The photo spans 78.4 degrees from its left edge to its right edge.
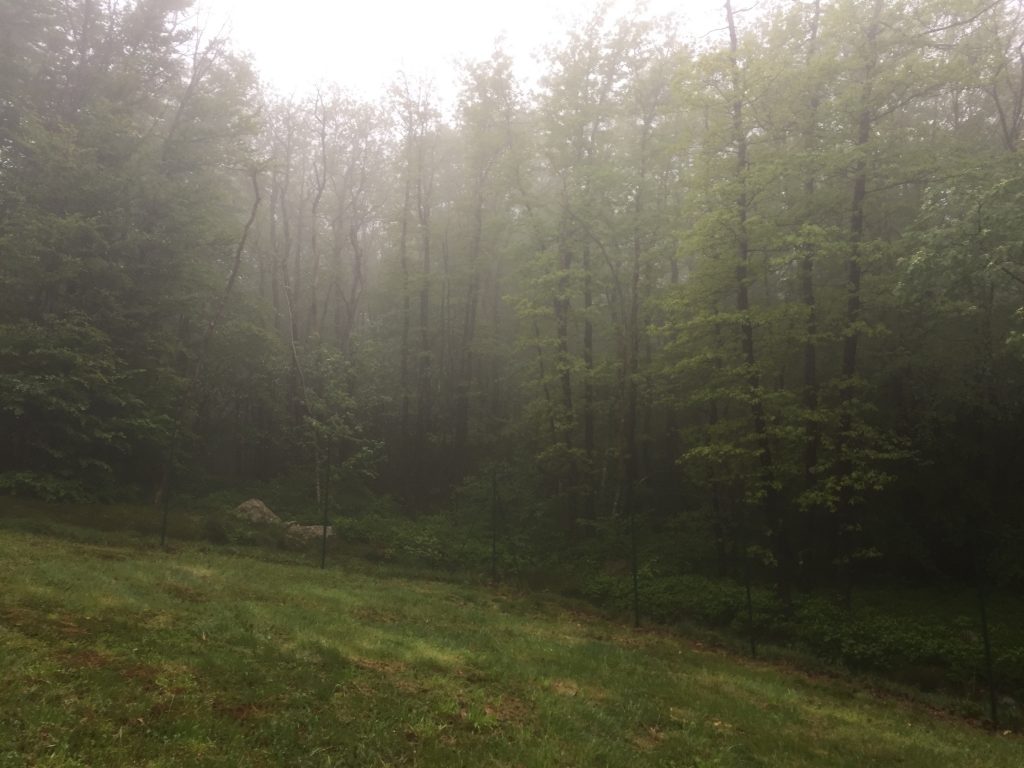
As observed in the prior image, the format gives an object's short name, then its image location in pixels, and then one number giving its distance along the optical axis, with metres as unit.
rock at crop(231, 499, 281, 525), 20.67
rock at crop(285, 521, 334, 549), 19.51
